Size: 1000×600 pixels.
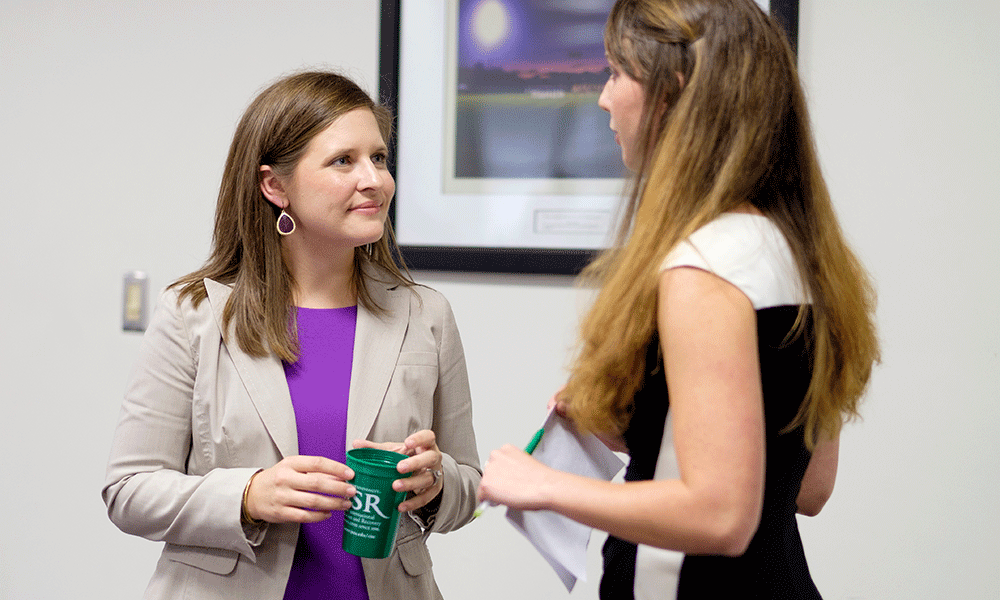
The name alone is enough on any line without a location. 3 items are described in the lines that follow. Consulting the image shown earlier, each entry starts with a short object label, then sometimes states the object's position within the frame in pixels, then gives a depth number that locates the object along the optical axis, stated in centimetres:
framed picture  359
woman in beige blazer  309
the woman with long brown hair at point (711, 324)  278
